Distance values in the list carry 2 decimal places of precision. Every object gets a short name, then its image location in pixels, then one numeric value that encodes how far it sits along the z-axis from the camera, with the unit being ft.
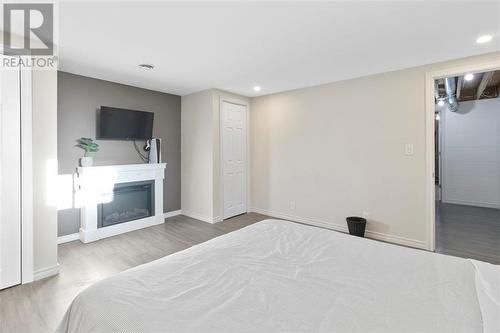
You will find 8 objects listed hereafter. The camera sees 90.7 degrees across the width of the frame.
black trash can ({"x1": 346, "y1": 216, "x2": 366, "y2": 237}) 11.55
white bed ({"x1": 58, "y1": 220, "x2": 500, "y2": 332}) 3.04
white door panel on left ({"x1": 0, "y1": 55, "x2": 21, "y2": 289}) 7.43
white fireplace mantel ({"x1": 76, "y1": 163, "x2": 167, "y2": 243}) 11.43
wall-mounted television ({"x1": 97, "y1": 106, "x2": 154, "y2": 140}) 12.33
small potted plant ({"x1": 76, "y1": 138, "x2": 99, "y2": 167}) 11.55
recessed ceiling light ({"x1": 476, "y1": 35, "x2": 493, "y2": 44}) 8.00
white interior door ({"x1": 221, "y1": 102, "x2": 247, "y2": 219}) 15.15
